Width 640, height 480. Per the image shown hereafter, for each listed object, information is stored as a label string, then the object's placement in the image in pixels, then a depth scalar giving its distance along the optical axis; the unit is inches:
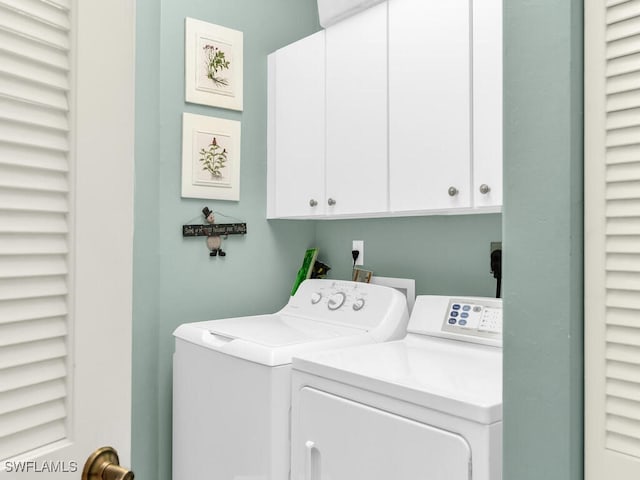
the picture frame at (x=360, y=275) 94.0
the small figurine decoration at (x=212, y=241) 92.7
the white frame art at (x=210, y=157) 90.4
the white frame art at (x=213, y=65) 90.8
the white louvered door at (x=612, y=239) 27.5
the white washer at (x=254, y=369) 63.7
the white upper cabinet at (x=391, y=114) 64.0
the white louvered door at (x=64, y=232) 22.3
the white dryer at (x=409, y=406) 44.1
